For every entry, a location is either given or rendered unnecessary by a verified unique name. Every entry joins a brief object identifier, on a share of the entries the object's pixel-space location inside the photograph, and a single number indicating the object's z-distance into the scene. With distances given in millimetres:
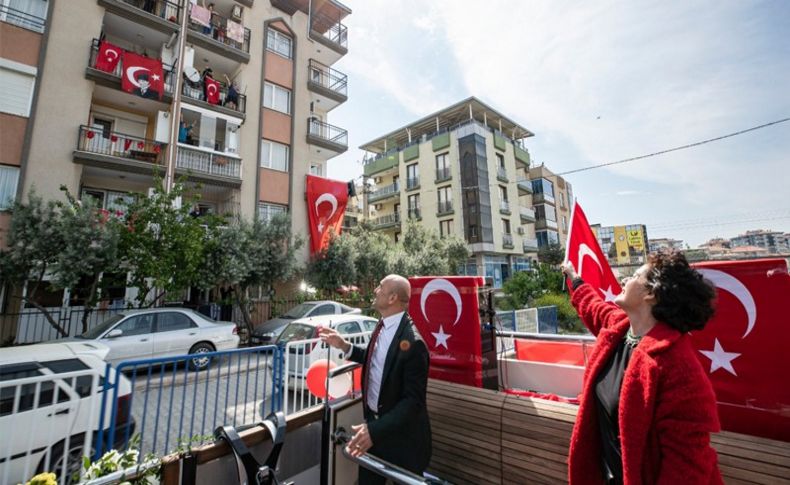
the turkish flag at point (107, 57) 12648
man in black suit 2051
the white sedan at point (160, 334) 7414
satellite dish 14352
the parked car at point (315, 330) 4828
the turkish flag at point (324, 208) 17188
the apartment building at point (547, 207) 39625
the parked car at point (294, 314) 10594
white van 2453
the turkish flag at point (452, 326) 3861
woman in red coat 1300
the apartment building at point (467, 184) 31109
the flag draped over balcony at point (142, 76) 13031
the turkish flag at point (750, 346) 2169
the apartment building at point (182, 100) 11664
